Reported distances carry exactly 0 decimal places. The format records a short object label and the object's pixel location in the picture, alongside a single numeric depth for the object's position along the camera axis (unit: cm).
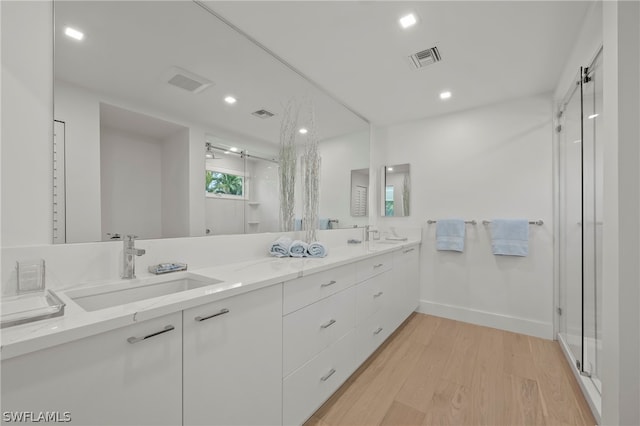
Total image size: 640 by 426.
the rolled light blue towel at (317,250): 183
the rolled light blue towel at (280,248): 185
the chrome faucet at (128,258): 116
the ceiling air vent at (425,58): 193
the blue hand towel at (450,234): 285
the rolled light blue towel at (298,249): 184
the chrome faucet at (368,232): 302
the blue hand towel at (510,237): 252
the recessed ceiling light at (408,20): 160
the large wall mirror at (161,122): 110
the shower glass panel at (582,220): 154
